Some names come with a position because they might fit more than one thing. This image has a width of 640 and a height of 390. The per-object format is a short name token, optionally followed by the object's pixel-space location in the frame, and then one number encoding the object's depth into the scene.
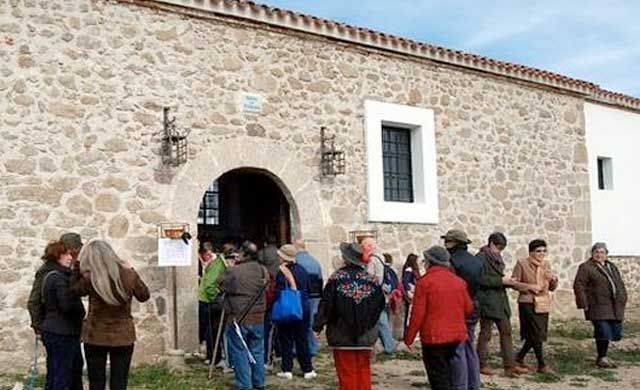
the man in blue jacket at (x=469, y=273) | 7.07
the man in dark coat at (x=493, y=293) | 8.44
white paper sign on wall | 8.95
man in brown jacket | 7.48
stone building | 8.66
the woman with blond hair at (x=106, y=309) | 5.42
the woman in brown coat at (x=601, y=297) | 9.37
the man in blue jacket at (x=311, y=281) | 8.73
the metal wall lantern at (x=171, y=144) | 9.48
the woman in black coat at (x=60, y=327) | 5.69
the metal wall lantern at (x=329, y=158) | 10.92
